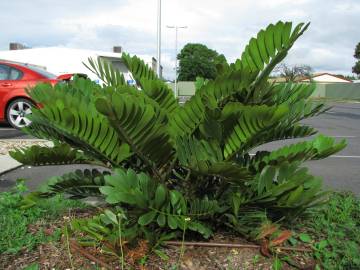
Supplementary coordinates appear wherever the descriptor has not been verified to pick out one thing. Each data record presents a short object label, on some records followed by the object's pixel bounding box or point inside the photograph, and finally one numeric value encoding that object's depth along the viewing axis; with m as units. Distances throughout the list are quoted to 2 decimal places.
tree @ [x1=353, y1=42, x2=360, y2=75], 77.50
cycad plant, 2.64
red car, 11.00
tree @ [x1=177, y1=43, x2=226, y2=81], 84.56
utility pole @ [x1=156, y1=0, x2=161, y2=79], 23.86
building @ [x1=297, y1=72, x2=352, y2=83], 119.38
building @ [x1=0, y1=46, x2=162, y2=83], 37.41
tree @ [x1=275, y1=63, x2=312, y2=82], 65.84
